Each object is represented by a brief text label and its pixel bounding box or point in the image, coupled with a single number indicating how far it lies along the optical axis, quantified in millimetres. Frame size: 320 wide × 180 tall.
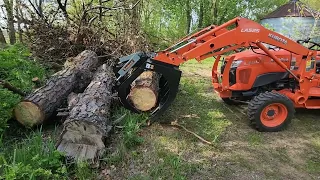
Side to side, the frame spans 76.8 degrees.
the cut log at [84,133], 2236
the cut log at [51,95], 2693
